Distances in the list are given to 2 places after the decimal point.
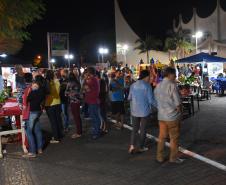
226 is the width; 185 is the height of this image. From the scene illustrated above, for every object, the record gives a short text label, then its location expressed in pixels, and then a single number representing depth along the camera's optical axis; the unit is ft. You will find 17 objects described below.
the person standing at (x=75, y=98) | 34.32
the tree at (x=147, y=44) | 196.34
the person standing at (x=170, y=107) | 23.81
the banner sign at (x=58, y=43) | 78.02
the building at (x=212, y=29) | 132.47
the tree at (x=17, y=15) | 35.69
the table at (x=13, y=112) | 30.04
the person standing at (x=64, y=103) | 37.95
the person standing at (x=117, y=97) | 38.06
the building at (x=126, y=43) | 196.81
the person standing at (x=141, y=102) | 26.84
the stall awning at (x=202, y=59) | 67.10
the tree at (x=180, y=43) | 176.04
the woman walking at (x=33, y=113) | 28.30
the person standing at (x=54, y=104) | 32.58
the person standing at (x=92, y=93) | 32.86
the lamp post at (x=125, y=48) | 193.06
